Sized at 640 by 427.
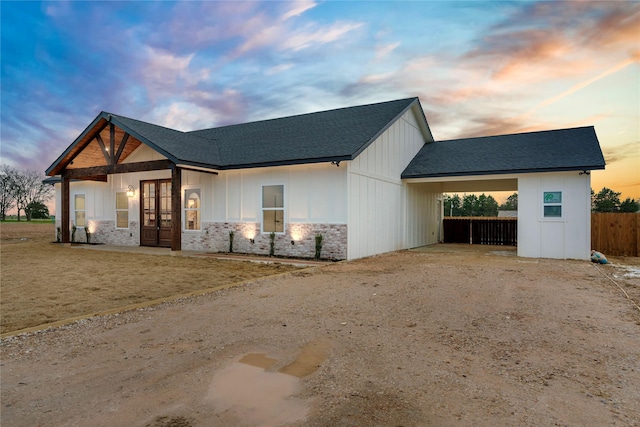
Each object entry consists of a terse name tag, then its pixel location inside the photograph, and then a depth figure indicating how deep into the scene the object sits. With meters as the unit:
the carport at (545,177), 11.91
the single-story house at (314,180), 11.84
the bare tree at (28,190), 51.44
